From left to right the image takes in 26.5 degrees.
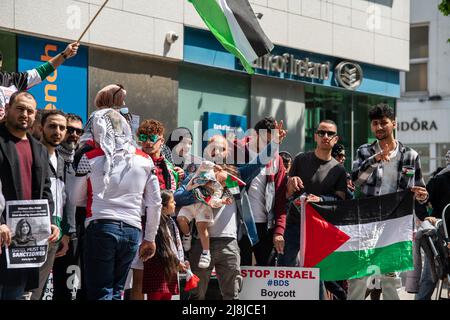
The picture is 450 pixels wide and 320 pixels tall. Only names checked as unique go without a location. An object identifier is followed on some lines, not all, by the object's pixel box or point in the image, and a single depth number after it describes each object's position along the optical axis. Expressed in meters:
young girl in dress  8.49
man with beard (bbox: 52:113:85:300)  8.43
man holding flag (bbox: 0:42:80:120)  8.92
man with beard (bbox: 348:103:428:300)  9.60
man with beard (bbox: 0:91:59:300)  6.82
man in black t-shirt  9.89
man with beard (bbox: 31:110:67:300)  7.78
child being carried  9.12
